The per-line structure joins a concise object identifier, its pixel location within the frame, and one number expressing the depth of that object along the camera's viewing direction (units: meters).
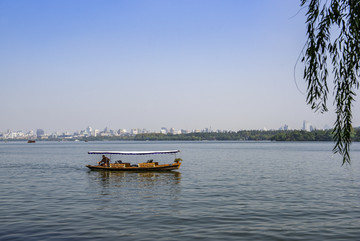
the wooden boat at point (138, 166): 52.88
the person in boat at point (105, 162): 56.11
